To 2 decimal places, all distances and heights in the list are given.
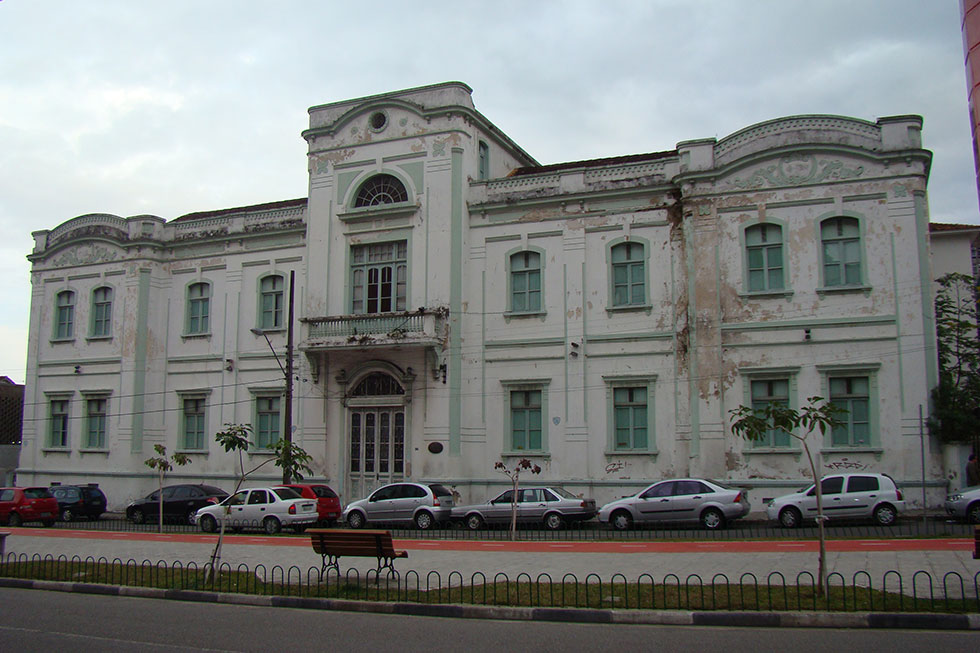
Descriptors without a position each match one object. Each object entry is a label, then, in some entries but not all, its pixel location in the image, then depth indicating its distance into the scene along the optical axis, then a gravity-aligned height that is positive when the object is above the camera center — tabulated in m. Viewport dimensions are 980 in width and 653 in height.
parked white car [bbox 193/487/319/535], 24.69 -1.64
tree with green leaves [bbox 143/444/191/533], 23.62 -0.23
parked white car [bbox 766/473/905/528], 21.45 -1.25
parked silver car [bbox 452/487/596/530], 24.08 -1.57
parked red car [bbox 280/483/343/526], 25.47 -1.38
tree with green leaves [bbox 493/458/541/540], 20.84 -0.55
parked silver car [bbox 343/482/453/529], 24.95 -1.54
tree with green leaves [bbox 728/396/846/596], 12.11 +0.41
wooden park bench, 13.59 -1.44
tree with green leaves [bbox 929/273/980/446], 22.94 +2.58
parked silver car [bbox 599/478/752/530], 22.34 -1.39
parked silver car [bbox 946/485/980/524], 21.09 -1.31
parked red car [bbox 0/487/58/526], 29.14 -1.77
